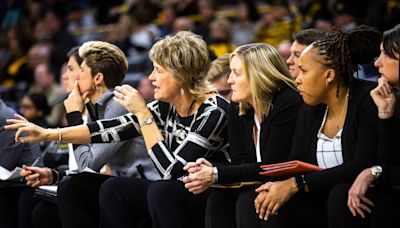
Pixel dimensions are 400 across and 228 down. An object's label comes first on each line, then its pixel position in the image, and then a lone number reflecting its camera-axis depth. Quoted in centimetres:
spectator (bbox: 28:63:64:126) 1691
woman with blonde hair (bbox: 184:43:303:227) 670
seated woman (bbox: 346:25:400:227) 560
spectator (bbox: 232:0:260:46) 1624
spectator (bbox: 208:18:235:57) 1536
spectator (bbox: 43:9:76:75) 1846
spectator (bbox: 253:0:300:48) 1508
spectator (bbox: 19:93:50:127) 1196
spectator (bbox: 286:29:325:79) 857
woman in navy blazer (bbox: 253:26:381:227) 603
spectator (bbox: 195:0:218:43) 1688
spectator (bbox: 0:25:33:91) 1898
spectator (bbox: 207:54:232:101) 891
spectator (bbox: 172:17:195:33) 1570
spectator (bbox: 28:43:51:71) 1846
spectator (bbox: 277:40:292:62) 1131
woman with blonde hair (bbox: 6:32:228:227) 711
